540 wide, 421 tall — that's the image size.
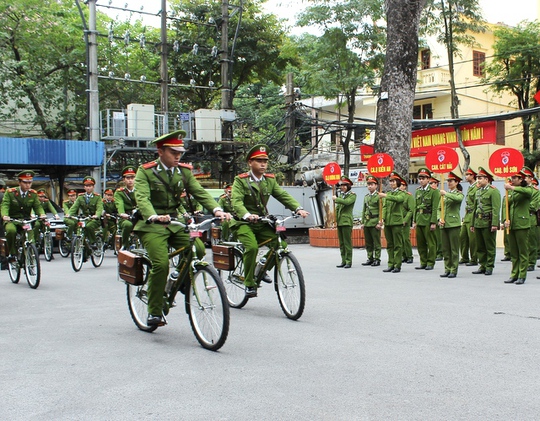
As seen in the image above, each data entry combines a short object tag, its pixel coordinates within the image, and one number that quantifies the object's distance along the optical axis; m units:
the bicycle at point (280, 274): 7.42
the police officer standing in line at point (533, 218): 12.62
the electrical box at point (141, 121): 28.42
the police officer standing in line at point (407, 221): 14.52
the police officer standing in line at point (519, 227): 10.84
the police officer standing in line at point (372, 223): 14.34
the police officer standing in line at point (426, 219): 13.36
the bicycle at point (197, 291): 5.92
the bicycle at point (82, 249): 14.28
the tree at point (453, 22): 27.16
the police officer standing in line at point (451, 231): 12.04
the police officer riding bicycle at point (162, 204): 6.38
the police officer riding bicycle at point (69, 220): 16.52
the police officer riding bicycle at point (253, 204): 7.92
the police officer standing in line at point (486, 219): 12.11
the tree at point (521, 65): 31.45
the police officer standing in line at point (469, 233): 12.86
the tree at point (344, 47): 25.86
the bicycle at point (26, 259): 11.08
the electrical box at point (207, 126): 30.22
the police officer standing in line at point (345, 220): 14.15
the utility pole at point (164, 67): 27.67
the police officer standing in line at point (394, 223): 13.26
